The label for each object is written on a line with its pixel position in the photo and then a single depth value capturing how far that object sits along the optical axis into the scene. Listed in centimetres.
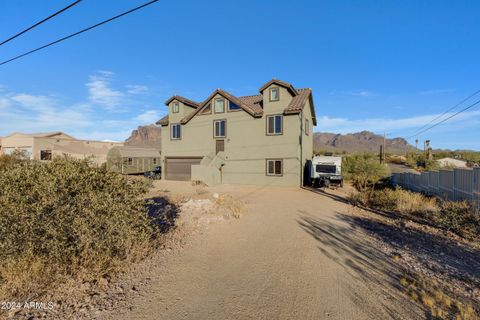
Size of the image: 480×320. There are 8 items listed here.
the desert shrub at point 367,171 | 1891
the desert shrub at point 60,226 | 432
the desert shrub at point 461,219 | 821
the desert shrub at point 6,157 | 2227
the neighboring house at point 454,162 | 3818
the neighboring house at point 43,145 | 3866
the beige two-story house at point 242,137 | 2109
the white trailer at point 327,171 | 2034
